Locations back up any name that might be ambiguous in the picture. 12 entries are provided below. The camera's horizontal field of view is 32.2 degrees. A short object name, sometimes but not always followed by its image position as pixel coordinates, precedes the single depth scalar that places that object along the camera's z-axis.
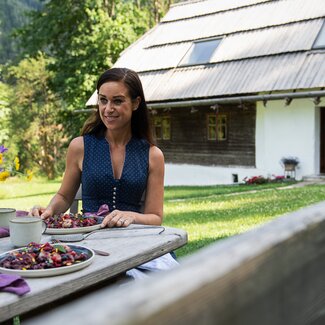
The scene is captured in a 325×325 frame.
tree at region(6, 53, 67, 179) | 33.03
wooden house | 15.65
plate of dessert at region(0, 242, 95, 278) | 1.88
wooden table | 1.67
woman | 3.23
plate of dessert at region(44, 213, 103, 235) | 2.64
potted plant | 15.60
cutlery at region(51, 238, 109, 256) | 2.20
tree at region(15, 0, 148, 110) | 23.47
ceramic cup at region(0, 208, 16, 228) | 2.76
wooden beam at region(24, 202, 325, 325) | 0.51
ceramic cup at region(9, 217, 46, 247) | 2.33
